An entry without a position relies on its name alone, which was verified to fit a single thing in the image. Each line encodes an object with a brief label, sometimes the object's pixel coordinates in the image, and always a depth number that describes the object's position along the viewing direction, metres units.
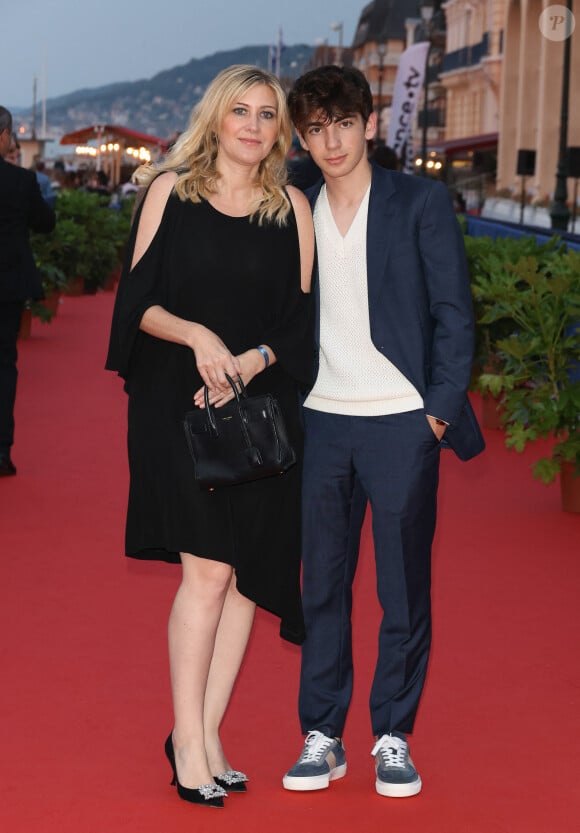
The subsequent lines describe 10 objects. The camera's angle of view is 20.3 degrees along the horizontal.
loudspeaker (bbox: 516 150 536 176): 41.79
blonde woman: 4.49
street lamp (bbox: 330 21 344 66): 106.19
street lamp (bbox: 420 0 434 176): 61.83
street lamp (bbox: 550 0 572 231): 34.00
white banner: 35.12
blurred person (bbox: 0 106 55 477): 9.80
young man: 4.62
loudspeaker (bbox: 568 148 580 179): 32.62
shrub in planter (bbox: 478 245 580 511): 8.95
